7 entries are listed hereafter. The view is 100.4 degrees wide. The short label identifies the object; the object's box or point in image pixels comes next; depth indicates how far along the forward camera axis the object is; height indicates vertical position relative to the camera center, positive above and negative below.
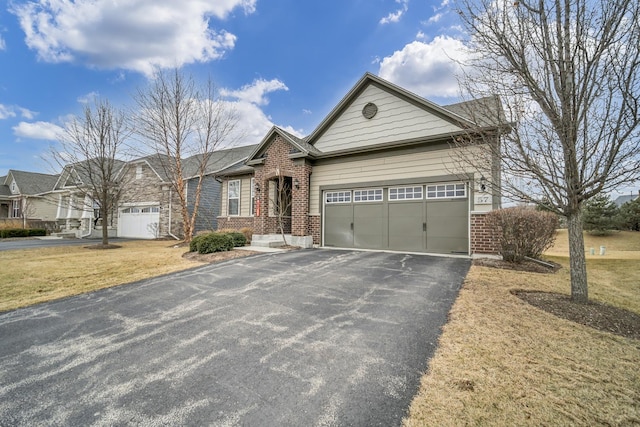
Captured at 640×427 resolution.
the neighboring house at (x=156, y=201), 19.80 +1.48
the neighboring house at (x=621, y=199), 42.21 +3.58
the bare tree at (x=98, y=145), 14.21 +4.08
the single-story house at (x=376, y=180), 9.40 +1.68
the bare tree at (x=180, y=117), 14.85 +5.93
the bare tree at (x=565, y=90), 3.91 +2.08
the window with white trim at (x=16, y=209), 29.42 +1.23
